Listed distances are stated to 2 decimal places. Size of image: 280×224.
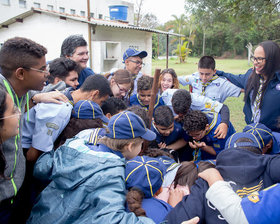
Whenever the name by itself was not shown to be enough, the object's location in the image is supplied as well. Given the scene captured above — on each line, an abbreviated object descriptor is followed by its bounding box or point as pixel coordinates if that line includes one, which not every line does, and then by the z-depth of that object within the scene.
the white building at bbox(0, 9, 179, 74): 9.33
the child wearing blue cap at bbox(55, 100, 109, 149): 2.23
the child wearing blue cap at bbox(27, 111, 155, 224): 1.37
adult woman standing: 3.00
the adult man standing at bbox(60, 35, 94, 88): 3.48
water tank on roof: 12.39
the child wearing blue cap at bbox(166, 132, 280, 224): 1.48
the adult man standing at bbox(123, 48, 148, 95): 4.34
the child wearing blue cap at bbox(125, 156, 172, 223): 1.52
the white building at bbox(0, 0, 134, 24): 20.84
